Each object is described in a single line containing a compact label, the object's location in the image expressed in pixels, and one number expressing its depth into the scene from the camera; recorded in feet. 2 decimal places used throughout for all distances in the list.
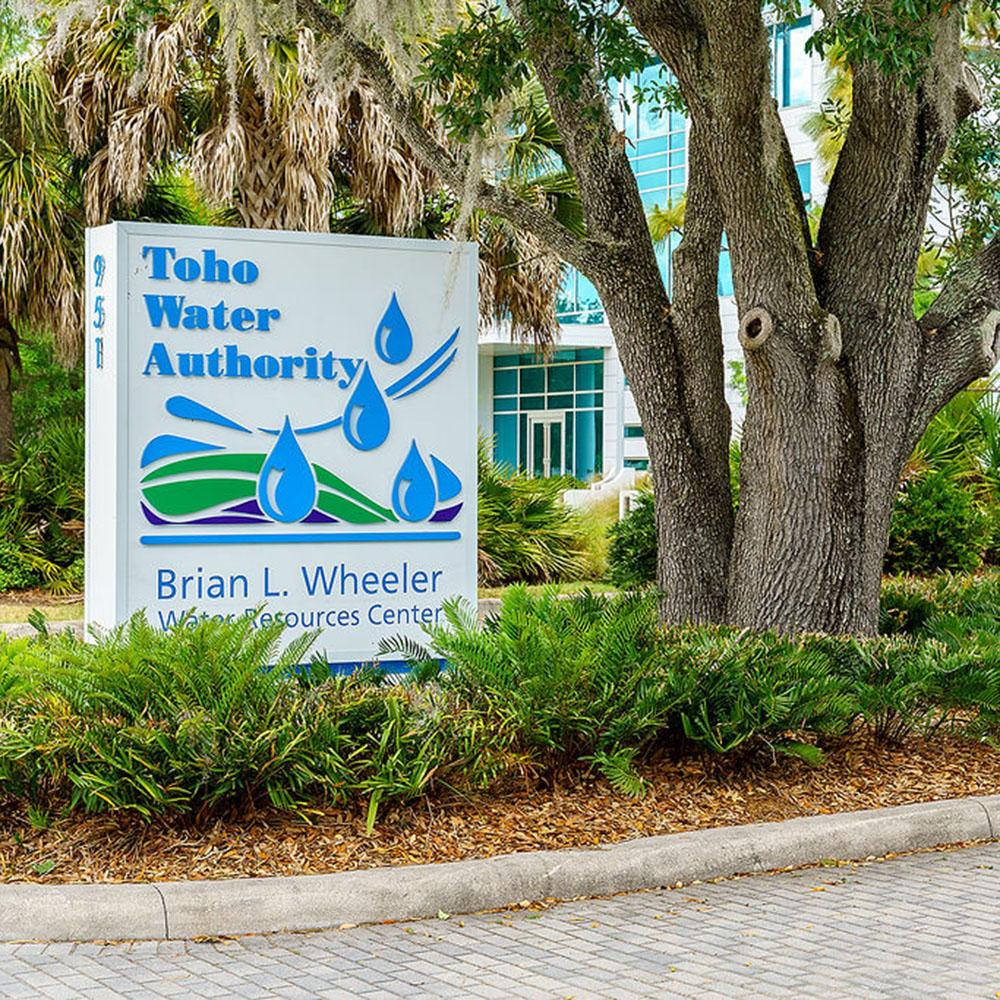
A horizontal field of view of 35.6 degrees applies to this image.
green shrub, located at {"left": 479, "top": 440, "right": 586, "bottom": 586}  64.39
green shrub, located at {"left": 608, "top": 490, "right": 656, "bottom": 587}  53.62
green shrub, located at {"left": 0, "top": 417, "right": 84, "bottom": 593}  59.67
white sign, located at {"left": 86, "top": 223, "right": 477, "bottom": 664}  27.71
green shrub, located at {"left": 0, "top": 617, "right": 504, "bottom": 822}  21.42
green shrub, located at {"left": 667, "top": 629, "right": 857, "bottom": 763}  24.84
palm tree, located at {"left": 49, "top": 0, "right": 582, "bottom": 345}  54.80
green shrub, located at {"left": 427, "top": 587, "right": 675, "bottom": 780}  24.16
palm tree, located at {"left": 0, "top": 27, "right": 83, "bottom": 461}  57.57
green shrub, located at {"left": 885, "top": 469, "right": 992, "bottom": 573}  58.29
